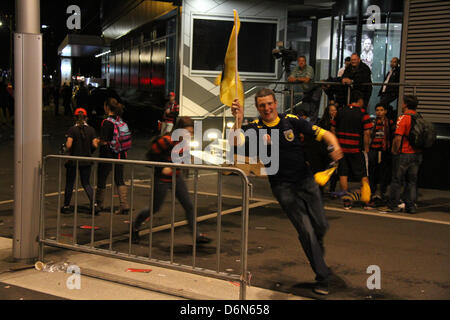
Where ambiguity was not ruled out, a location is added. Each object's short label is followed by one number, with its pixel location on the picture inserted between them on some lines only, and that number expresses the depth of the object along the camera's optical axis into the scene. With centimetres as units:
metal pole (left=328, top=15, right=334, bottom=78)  1800
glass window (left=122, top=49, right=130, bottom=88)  3125
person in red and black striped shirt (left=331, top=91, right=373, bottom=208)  976
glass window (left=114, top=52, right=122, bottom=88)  3444
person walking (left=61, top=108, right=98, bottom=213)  870
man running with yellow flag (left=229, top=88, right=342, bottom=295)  532
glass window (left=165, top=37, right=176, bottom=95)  2006
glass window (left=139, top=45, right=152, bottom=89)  2508
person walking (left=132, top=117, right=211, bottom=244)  609
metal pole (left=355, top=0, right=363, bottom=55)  1614
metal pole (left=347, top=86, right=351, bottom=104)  1209
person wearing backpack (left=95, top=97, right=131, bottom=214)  860
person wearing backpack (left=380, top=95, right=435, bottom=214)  918
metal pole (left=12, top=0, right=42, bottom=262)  581
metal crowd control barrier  478
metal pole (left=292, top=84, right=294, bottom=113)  1333
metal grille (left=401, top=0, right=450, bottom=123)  1212
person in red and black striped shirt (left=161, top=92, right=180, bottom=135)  1628
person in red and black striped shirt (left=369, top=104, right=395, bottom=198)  1034
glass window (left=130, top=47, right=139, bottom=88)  2822
